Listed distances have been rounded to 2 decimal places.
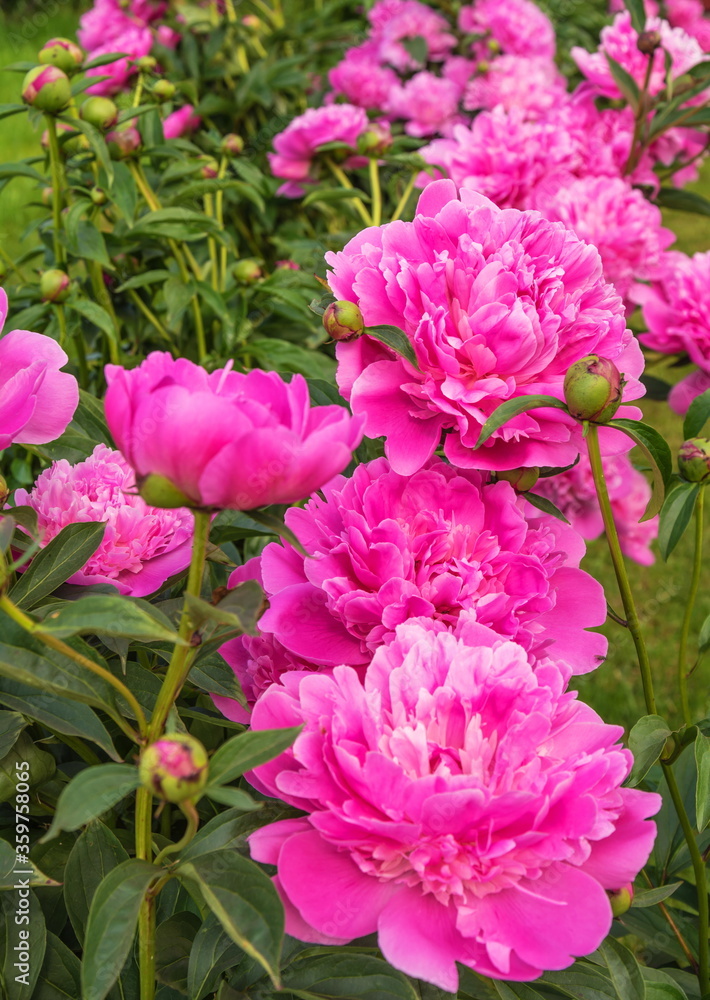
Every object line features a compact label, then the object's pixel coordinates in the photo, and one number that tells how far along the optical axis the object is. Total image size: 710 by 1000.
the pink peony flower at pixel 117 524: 0.62
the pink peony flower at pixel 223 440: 0.42
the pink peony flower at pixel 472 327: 0.57
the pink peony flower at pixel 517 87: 1.83
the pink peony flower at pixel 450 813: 0.44
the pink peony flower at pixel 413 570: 0.55
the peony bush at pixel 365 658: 0.43
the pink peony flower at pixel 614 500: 1.50
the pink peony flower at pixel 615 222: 1.28
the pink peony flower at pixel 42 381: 0.58
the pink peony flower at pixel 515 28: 2.17
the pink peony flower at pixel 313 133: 1.52
